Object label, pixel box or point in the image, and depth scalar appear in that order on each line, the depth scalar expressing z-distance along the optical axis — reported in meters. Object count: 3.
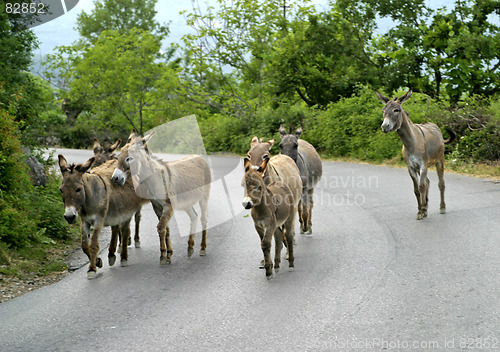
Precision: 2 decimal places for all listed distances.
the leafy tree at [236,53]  31.55
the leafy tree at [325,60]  26.08
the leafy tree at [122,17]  64.12
